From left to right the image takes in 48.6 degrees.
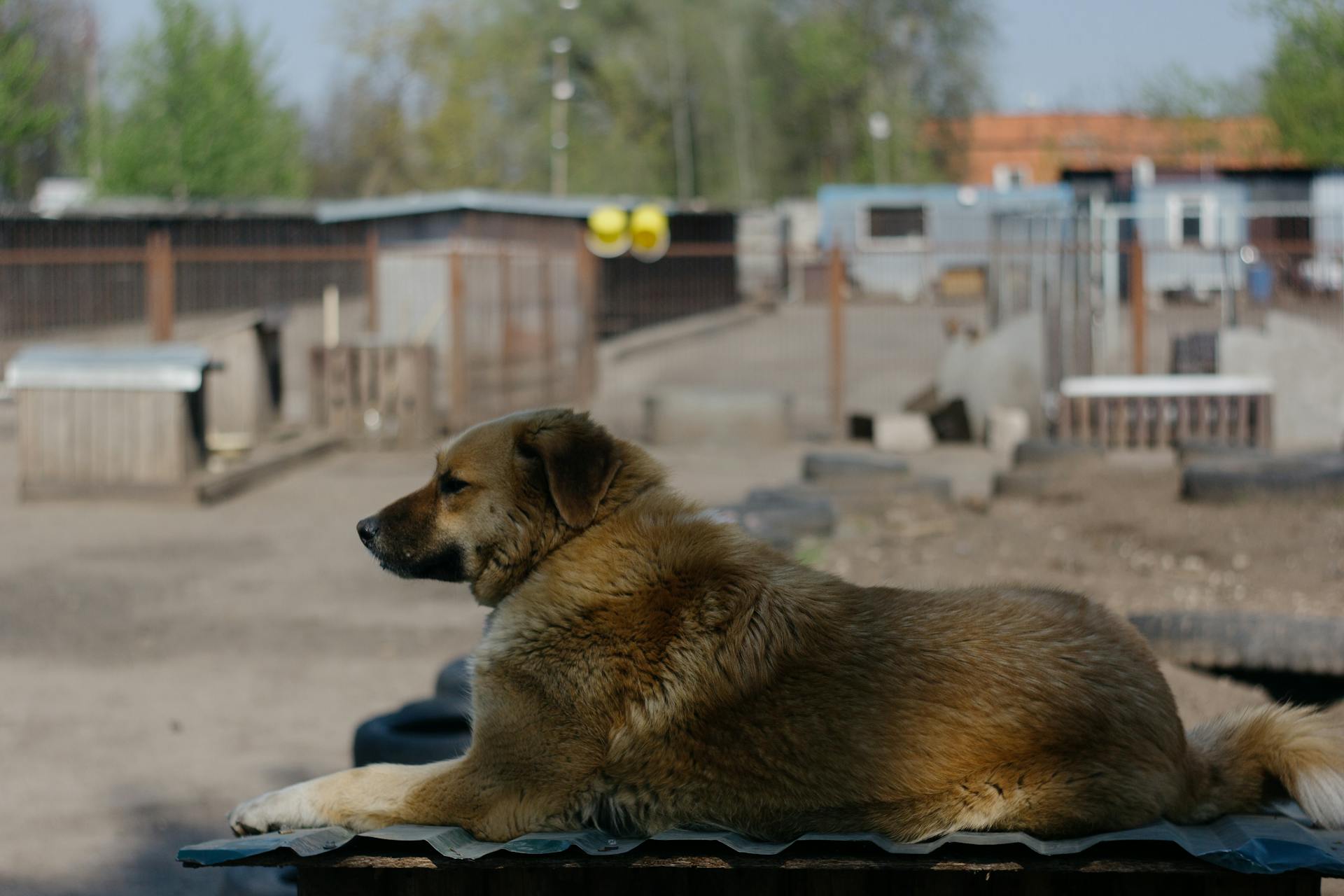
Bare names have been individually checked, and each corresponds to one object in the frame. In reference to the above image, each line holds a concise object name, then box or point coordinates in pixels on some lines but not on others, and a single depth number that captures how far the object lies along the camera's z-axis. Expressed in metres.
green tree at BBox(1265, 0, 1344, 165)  50.97
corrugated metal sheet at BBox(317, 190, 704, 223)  27.50
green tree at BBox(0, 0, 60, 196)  38.03
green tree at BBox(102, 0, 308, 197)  48.97
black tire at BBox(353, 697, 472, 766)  4.98
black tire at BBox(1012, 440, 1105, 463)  14.17
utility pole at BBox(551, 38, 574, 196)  58.28
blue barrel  41.56
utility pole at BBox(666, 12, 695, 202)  74.62
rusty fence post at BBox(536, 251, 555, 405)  24.67
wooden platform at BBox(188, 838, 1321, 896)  2.90
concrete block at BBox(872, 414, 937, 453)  19.22
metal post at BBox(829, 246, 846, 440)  20.86
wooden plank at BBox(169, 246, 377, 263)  20.92
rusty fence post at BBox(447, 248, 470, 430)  20.91
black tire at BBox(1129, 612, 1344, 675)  6.18
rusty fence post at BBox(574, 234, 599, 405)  25.48
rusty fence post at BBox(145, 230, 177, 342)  20.88
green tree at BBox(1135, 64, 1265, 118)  64.56
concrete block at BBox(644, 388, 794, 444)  19.88
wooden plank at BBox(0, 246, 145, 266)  21.94
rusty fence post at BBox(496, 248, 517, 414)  22.91
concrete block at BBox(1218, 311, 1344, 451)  17.69
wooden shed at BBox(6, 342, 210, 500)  14.74
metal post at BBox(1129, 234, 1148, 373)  20.31
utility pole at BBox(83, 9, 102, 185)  48.91
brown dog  3.10
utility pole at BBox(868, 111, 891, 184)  71.19
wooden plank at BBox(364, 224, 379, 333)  22.27
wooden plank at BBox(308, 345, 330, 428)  20.28
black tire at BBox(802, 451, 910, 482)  13.62
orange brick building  61.00
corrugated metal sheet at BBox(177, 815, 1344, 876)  2.80
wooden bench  17.52
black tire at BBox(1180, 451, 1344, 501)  11.21
